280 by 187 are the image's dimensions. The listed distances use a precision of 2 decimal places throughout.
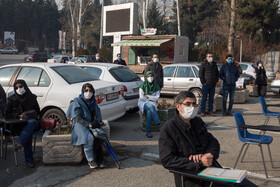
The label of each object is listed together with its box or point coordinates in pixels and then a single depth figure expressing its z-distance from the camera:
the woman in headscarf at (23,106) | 5.68
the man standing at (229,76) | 9.63
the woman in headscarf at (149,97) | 7.50
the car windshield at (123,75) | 9.27
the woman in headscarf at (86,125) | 5.26
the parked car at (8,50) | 68.37
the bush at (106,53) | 41.32
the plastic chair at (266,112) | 6.86
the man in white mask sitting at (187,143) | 3.14
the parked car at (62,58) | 30.86
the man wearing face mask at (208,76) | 9.66
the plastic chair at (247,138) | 4.98
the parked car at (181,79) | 12.59
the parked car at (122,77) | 9.14
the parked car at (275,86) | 15.08
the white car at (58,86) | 7.03
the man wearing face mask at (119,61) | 14.11
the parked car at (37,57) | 42.84
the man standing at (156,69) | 9.97
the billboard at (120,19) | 31.72
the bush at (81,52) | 45.03
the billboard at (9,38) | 81.09
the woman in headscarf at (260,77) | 14.38
